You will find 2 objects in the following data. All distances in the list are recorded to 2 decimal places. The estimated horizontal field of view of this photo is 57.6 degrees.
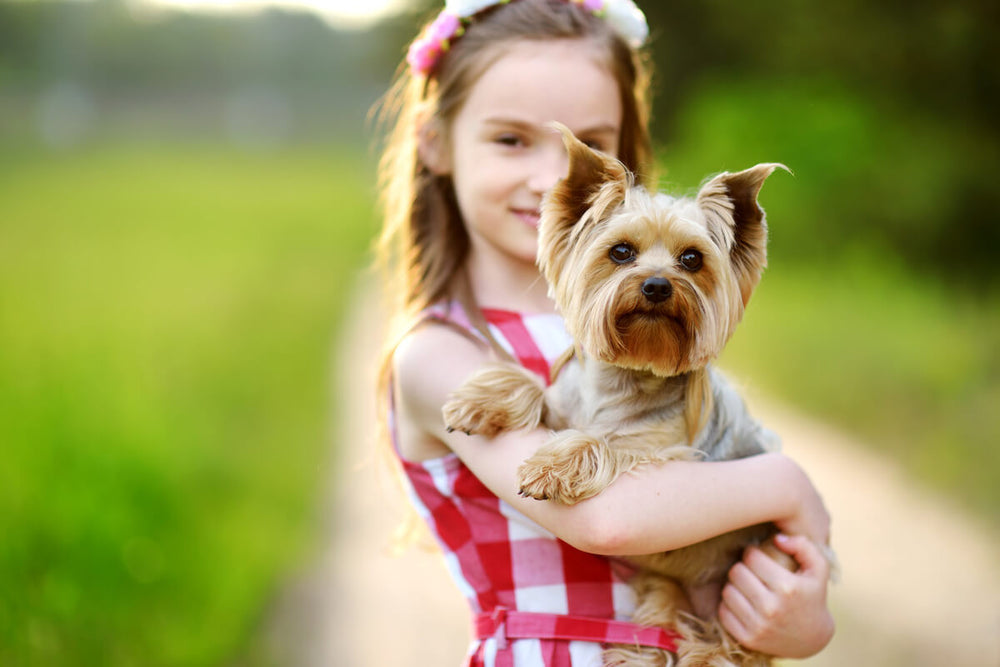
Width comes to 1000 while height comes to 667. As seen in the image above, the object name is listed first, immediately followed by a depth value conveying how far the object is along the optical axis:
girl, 2.49
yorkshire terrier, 2.31
